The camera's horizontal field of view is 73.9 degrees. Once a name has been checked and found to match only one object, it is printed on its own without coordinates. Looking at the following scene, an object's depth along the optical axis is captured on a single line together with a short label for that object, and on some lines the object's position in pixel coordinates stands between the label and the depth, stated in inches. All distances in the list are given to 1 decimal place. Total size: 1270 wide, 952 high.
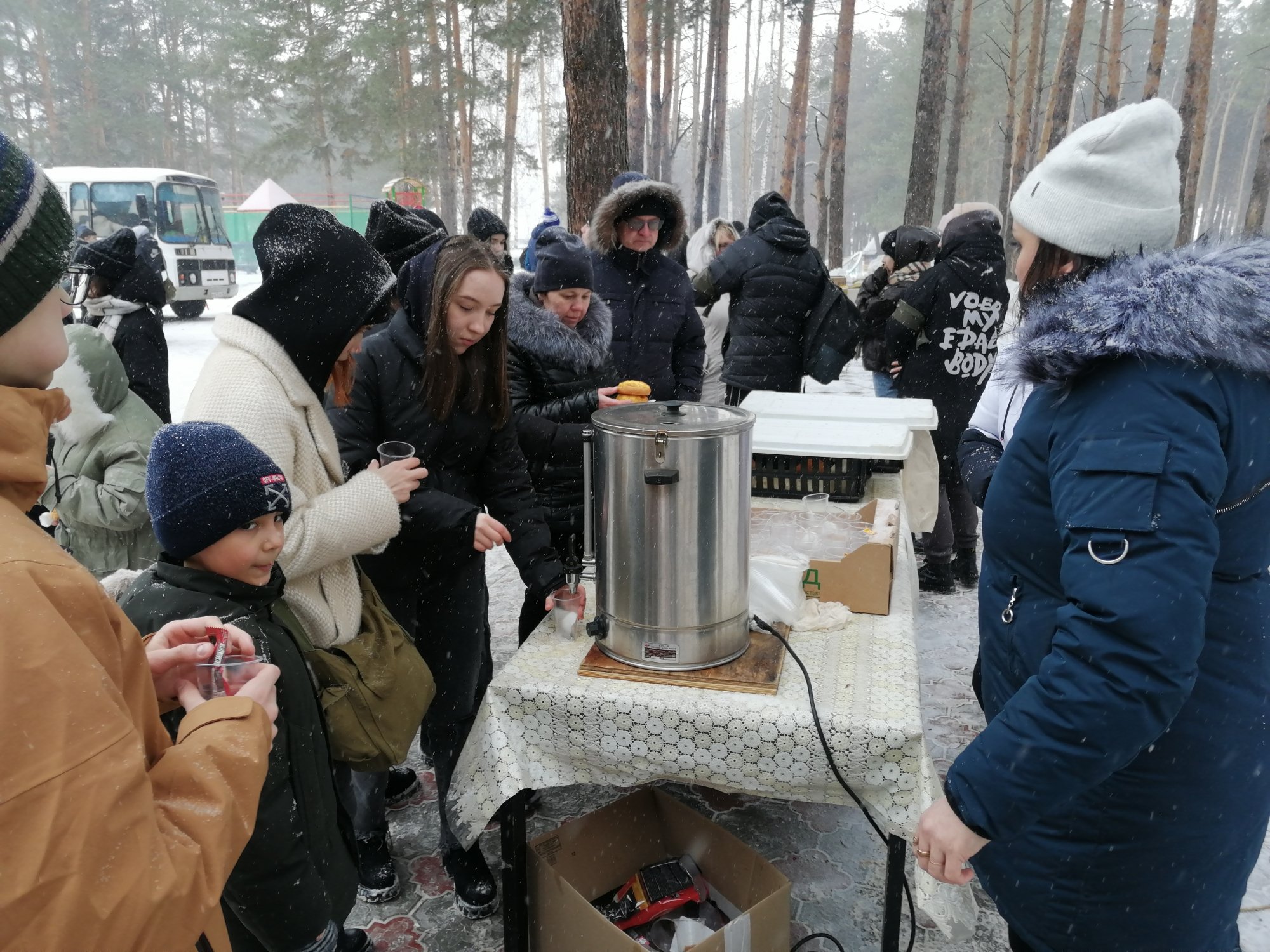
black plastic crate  119.3
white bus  744.3
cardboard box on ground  76.2
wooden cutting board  71.7
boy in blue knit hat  62.1
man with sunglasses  159.2
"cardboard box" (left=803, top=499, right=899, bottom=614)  84.9
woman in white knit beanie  44.3
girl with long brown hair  89.9
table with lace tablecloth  67.1
